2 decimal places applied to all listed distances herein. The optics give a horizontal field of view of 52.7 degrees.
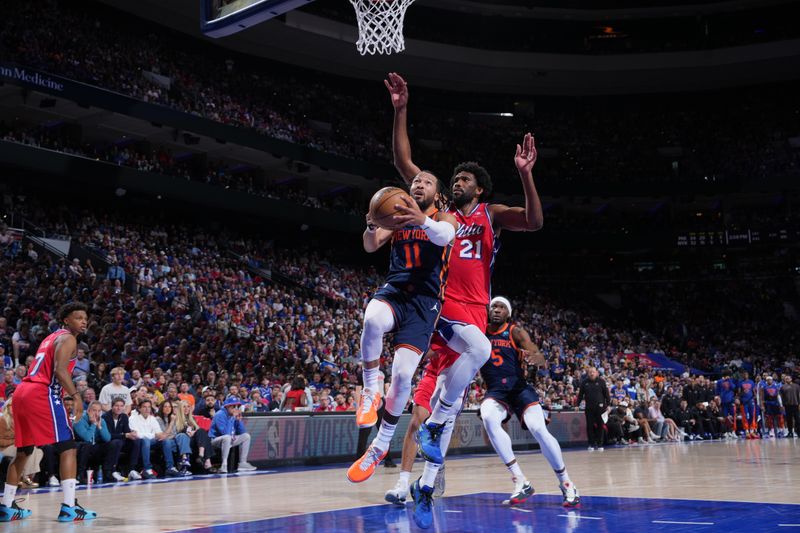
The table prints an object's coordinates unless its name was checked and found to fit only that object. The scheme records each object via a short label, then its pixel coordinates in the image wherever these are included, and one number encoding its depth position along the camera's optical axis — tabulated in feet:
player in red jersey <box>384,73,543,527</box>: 22.90
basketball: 19.48
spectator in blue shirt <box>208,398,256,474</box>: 45.42
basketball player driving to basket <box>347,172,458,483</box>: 20.95
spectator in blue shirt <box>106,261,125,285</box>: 71.77
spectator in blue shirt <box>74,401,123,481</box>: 39.70
